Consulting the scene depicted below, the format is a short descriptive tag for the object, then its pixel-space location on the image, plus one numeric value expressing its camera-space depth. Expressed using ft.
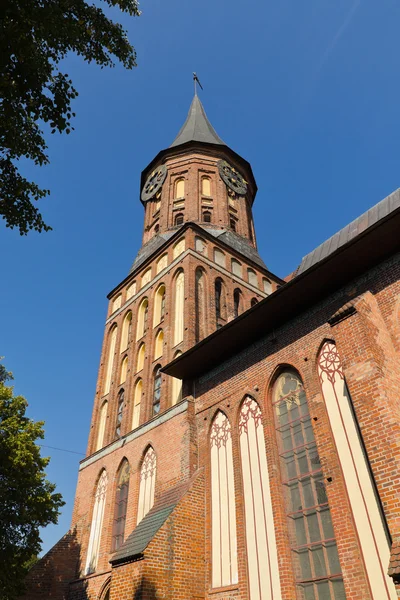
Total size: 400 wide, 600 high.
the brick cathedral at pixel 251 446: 26.04
